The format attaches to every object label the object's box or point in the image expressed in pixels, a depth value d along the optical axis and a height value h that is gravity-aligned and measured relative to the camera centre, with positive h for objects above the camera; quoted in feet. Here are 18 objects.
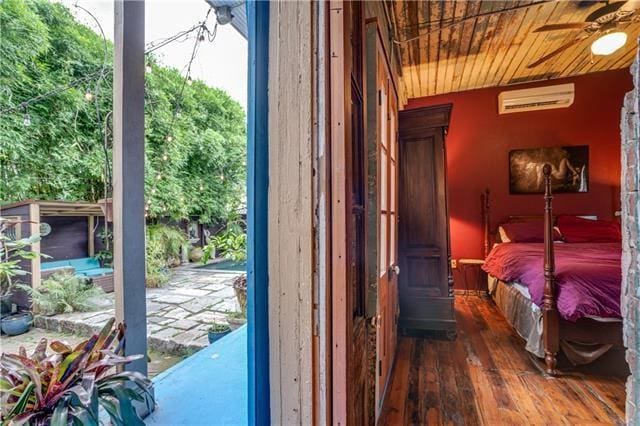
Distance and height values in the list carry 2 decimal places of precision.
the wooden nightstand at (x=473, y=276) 14.21 -2.97
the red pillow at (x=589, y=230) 11.73 -0.72
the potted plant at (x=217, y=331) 6.63 -2.58
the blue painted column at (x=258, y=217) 2.29 -0.02
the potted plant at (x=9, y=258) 2.07 -0.30
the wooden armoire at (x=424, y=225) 9.41 -0.36
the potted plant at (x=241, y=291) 7.13 -1.77
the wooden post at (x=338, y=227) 2.33 -0.10
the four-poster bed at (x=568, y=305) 6.84 -2.17
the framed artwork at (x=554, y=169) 13.38 +1.94
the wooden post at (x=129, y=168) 2.51 +0.40
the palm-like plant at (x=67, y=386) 1.54 -0.92
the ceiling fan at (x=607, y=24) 8.29 +5.31
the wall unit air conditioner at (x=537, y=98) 12.98 +4.93
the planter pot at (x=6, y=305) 2.16 -0.63
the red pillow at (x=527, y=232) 12.36 -0.80
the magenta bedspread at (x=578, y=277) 6.78 -1.62
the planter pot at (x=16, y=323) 2.29 -0.84
